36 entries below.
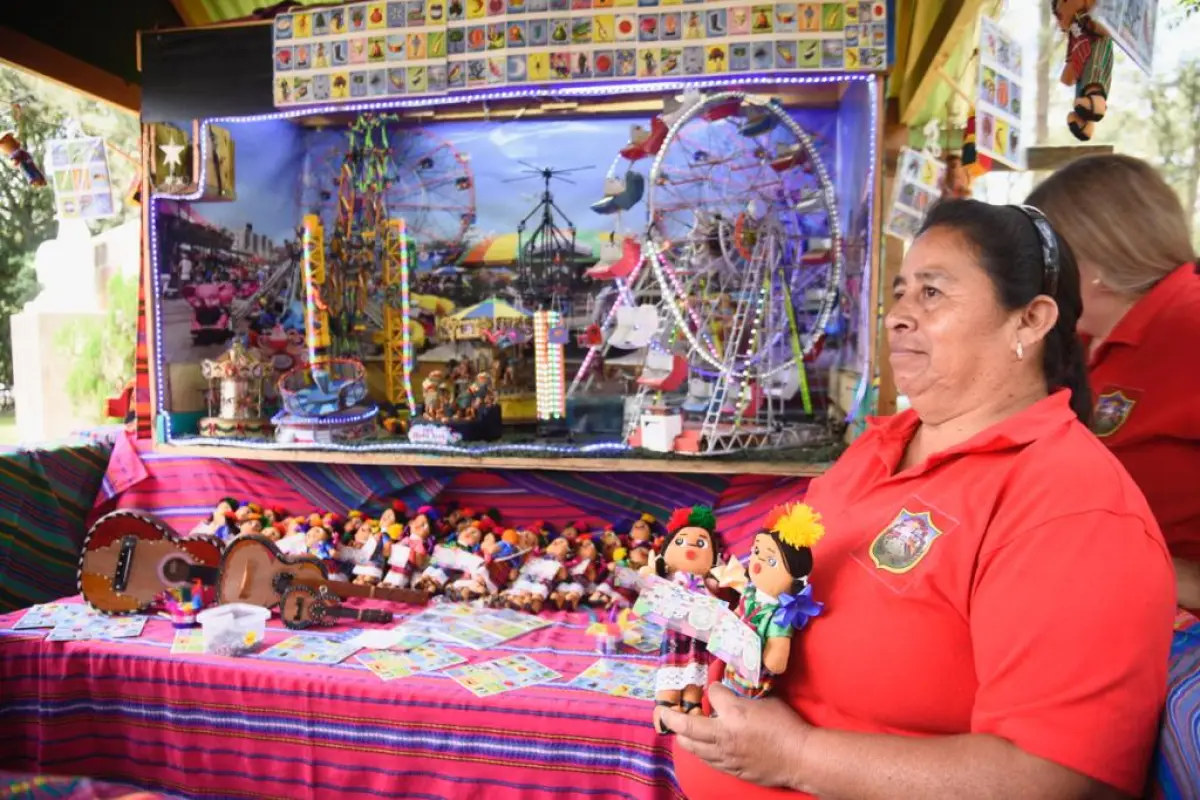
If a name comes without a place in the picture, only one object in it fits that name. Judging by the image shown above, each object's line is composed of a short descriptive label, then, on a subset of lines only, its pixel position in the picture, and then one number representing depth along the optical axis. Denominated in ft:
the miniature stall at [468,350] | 8.10
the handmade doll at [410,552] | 10.12
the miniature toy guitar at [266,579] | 9.68
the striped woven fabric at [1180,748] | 3.28
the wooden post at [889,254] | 10.24
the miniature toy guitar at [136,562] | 9.87
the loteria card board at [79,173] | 11.03
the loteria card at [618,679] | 7.54
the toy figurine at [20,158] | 11.47
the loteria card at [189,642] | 8.68
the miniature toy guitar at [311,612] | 9.35
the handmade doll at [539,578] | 9.60
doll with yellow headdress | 4.16
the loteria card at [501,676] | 7.66
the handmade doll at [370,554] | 10.12
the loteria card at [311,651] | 8.38
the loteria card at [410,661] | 8.00
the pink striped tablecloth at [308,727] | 7.25
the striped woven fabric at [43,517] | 11.20
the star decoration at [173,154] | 11.32
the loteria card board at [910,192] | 9.41
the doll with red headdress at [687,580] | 5.10
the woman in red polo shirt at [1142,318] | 5.29
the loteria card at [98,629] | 9.04
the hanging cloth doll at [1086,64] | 6.83
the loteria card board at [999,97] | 7.62
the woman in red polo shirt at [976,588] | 3.14
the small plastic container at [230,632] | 8.64
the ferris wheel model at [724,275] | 9.85
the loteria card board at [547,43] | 8.95
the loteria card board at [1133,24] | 6.00
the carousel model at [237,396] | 11.70
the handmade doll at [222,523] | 11.16
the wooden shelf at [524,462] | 9.32
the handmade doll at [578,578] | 9.60
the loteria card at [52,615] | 9.46
